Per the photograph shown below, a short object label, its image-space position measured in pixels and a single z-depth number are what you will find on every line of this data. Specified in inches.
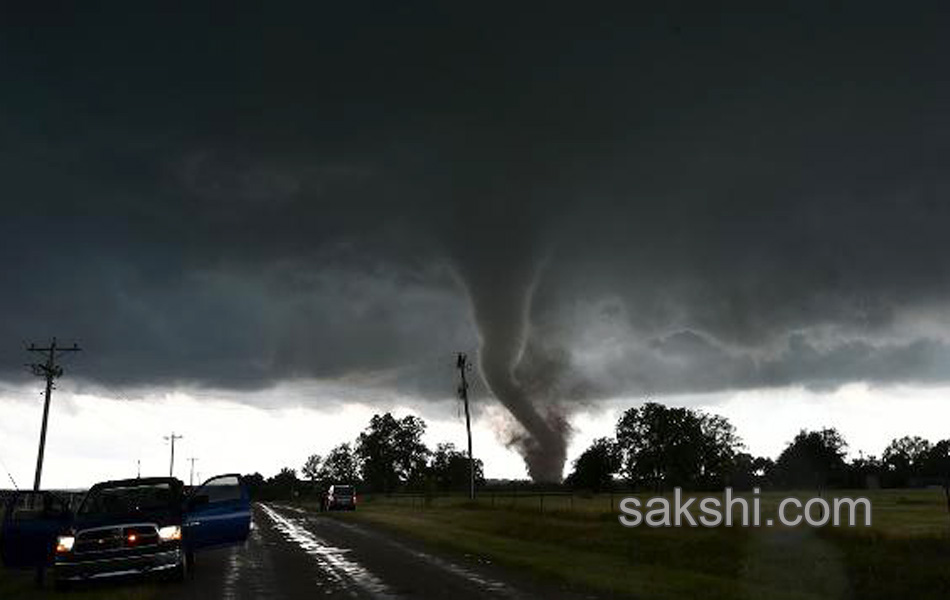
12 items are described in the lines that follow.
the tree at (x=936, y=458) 5447.8
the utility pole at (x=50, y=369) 2309.4
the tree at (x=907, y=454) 6794.3
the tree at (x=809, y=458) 5478.8
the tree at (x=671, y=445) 6318.9
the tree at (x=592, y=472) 4967.5
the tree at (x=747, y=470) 5132.9
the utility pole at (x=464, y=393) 2593.5
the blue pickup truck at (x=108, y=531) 618.2
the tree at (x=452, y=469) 7062.0
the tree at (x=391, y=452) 7411.4
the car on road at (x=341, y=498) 2549.2
